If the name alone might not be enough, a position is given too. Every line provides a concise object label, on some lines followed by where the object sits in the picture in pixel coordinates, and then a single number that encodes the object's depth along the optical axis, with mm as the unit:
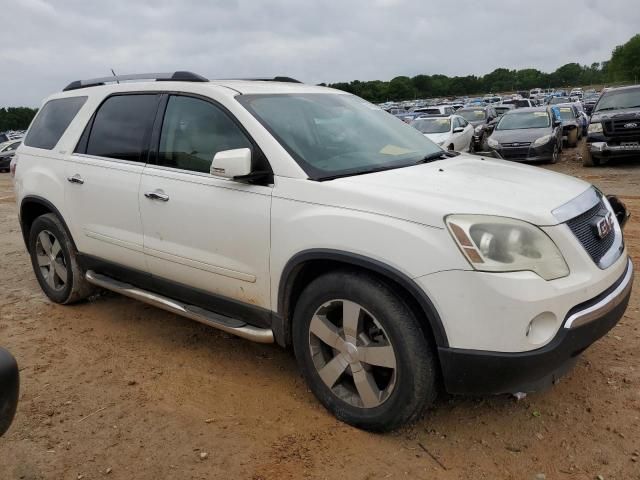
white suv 2521
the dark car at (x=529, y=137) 14602
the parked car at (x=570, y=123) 18906
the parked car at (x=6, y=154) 26844
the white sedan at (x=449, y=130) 15102
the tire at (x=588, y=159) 13820
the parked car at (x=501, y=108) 28844
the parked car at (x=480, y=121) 18947
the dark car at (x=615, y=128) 12672
